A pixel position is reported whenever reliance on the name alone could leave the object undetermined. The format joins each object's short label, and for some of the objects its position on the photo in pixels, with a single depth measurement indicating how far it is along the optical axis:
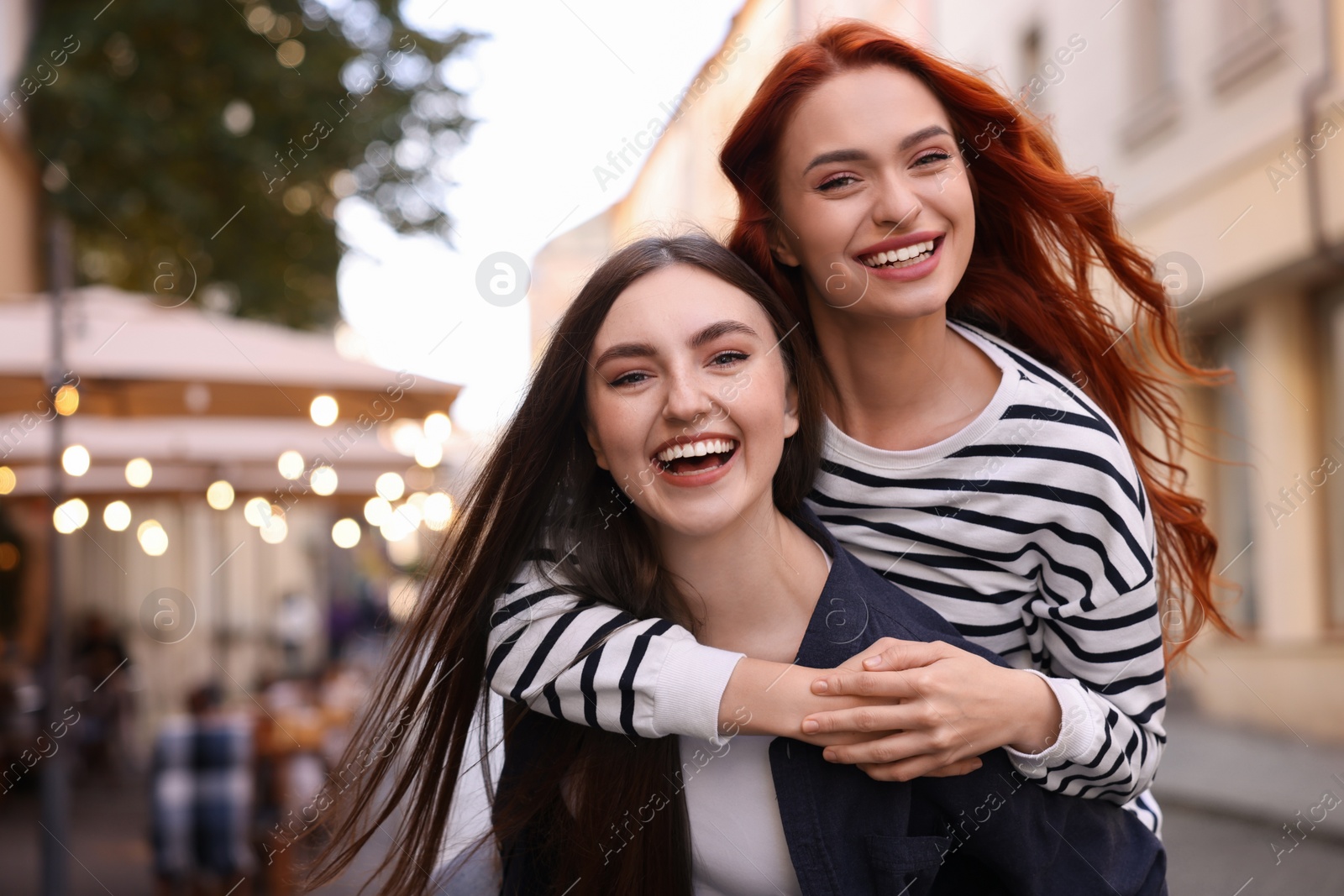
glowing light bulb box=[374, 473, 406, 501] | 8.66
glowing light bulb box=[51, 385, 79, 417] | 5.42
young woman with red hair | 2.06
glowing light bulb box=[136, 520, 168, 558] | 8.42
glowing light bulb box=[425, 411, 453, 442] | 6.55
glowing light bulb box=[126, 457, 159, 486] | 7.64
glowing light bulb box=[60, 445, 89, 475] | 6.48
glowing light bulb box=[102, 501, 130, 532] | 8.22
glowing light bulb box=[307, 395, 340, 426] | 6.03
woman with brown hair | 2.10
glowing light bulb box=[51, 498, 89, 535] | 5.91
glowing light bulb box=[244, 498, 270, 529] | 6.46
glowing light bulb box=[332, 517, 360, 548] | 9.88
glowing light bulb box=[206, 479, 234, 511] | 7.74
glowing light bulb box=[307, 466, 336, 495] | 7.97
